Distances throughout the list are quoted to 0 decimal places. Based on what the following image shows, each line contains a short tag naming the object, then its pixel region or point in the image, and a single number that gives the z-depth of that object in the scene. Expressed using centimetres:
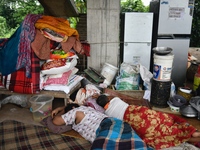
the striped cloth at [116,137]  182
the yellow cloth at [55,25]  285
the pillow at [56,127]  251
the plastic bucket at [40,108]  275
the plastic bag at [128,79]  349
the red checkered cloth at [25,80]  287
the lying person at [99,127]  185
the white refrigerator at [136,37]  379
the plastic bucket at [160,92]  293
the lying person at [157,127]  211
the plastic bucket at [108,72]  365
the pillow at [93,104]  276
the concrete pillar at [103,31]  371
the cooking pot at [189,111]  271
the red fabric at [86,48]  357
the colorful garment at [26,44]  277
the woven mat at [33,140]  227
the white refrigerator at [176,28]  372
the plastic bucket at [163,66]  284
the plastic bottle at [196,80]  320
